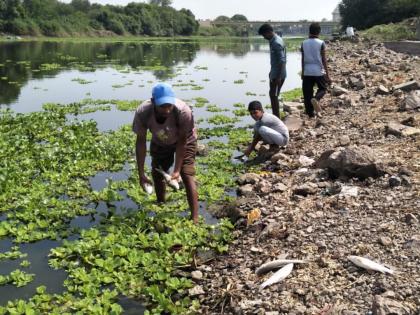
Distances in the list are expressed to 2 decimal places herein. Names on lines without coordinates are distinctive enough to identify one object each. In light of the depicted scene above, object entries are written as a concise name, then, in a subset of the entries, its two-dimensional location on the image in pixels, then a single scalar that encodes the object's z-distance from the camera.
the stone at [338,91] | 14.46
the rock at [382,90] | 12.96
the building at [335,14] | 175.57
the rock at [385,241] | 4.89
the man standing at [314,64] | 11.05
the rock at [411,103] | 10.45
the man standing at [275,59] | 10.66
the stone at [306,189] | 6.77
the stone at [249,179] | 7.88
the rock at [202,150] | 9.66
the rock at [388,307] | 3.72
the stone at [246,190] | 7.45
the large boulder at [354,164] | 6.73
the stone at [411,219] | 5.21
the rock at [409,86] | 12.39
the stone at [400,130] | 8.48
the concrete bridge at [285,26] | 139.25
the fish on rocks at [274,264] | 4.86
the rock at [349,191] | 6.27
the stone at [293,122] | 11.09
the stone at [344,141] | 8.92
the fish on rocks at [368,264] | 4.39
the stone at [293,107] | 13.22
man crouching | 8.91
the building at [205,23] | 146.52
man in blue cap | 5.47
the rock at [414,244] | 4.65
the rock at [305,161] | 8.17
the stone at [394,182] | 6.34
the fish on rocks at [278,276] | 4.61
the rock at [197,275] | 5.13
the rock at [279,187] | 7.19
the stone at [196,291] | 4.85
